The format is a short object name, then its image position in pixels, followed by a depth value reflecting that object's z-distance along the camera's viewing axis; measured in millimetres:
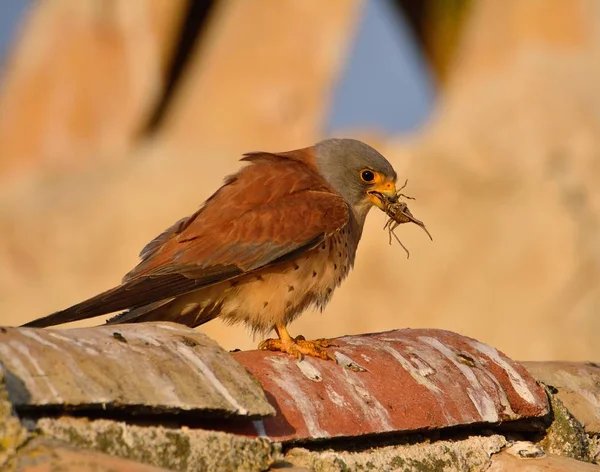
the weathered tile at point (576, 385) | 7387
